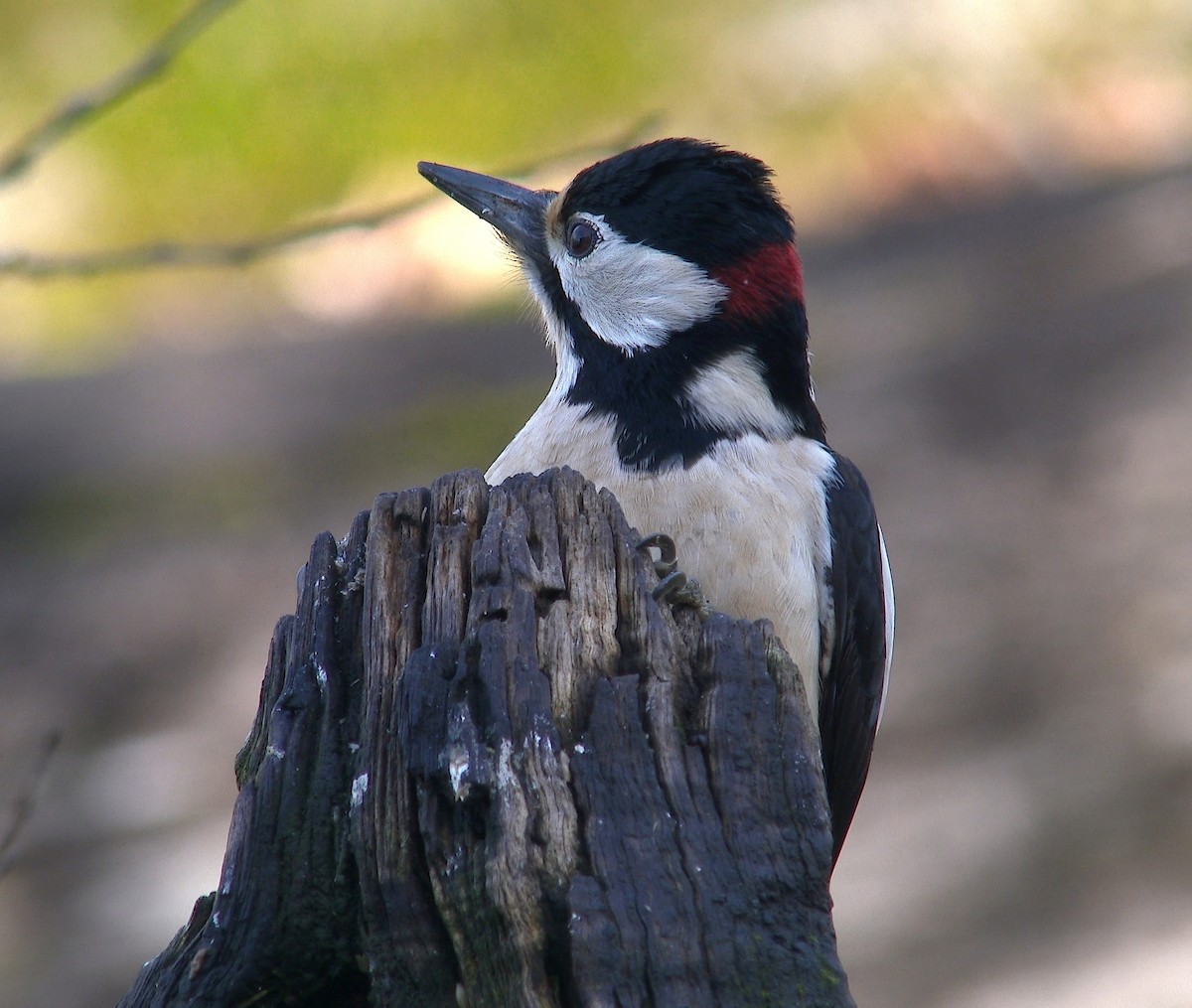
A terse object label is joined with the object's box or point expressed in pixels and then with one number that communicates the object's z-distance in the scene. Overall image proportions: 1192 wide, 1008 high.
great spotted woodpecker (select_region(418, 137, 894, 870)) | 7.57
